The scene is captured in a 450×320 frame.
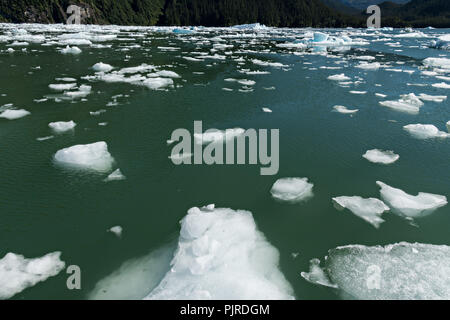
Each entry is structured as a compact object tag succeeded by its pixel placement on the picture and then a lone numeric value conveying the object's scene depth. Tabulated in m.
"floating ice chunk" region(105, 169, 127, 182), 6.78
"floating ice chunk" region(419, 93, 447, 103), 13.17
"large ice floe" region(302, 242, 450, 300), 4.13
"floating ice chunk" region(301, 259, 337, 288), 4.34
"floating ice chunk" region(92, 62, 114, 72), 18.34
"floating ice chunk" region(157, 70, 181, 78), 17.12
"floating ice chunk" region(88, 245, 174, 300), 4.05
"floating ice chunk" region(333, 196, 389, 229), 5.64
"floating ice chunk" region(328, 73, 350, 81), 17.17
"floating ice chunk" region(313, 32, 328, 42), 38.91
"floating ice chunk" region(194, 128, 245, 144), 8.86
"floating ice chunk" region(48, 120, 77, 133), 9.35
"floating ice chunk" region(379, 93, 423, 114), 11.90
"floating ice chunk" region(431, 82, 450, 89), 15.50
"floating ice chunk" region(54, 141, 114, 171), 7.25
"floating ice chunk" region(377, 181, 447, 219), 5.77
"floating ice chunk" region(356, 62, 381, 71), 20.90
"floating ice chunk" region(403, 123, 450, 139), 9.37
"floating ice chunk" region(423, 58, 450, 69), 22.80
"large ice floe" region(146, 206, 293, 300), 3.93
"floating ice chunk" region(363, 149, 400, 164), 7.81
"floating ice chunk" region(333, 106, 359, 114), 11.68
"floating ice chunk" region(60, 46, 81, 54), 24.94
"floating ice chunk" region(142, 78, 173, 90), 14.78
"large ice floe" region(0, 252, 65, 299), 4.14
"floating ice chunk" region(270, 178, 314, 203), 6.26
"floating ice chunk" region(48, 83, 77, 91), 13.81
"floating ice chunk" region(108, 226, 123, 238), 5.21
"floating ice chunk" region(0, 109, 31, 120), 10.30
